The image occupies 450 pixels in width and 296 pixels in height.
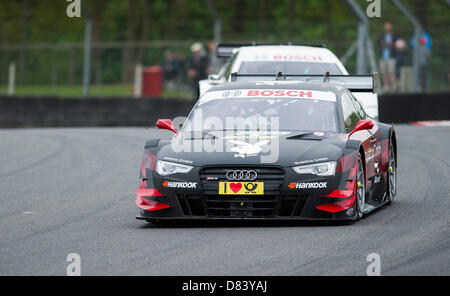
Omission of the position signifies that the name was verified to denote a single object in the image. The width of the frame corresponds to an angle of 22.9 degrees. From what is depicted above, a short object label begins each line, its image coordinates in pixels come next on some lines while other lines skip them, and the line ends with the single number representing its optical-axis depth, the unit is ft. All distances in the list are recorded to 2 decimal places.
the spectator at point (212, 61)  96.48
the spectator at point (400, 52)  95.86
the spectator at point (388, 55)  96.43
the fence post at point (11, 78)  107.14
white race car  57.52
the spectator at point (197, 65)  101.04
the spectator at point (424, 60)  91.74
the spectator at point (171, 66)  106.93
